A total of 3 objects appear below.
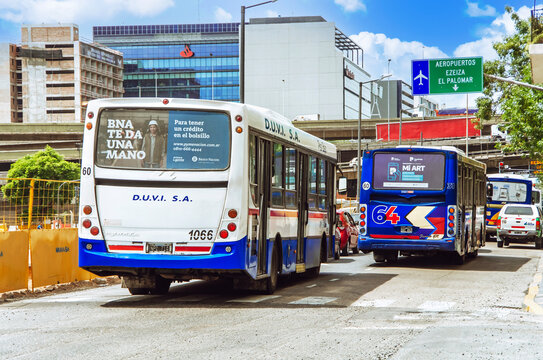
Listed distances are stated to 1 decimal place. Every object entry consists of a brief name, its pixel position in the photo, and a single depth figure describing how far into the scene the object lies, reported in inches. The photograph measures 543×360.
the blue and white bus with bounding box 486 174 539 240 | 1786.4
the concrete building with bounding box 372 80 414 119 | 7017.7
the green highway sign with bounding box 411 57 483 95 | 1620.3
